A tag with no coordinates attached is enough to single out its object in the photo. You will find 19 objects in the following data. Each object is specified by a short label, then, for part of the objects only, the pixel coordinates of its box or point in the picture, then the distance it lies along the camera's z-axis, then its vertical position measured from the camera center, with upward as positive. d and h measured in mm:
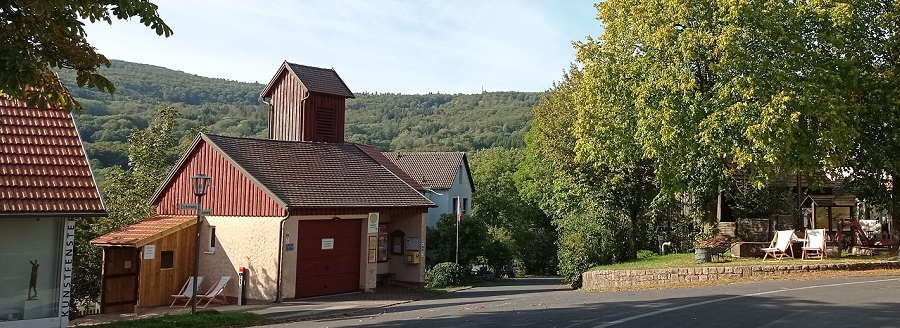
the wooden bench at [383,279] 25422 -2140
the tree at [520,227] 47625 -333
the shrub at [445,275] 30453 -2335
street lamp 16475 +687
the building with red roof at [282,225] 20844 -276
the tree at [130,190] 21516 +988
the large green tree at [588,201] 30438 +1135
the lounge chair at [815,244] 23031 -508
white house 55219 +3548
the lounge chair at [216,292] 20069 -2211
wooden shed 19688 -1419
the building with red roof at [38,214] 14117 -48
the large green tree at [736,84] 22266 +4670
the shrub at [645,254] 32691 -1347
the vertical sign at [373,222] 23516 -113
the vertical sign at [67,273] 14836 -1278
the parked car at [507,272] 42188 -2992
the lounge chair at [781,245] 23531 -571
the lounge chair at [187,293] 20250 -2288
